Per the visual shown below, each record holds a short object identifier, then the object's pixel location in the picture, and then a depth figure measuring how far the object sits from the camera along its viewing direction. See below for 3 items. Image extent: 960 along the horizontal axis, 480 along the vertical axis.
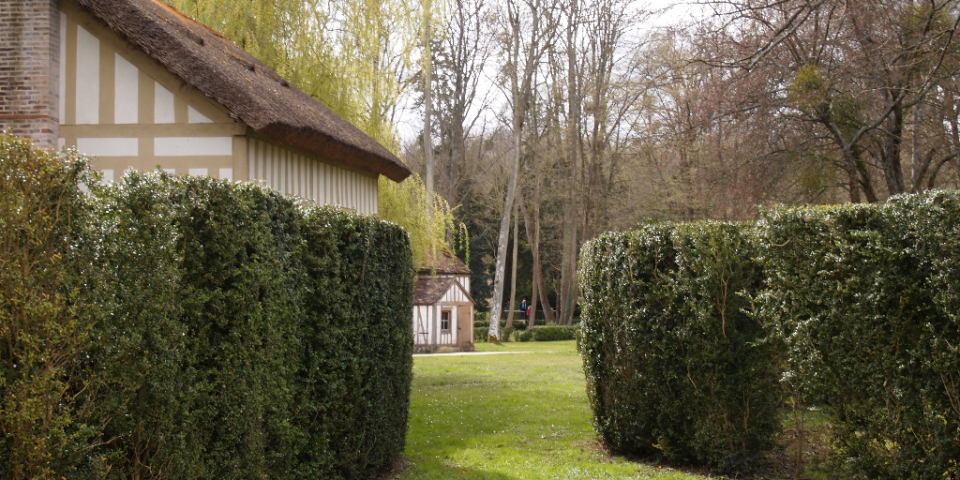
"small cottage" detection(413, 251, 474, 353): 30.55
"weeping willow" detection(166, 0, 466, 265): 12.73
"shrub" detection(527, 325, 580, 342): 36.75
